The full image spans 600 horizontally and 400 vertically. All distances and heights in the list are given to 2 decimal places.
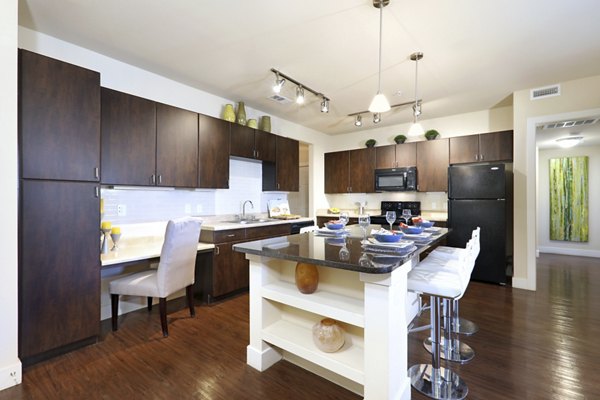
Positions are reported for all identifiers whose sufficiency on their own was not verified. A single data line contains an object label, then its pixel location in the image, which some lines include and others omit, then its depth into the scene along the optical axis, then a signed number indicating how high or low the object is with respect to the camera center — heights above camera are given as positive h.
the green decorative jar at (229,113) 3.62 +1.13
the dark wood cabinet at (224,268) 3.07 -0.78
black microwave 4.68 +0.35
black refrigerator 3.70 -0.18
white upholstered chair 2.35 -0.66
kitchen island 1.40 -0.63
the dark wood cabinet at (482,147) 3.92 +0.76
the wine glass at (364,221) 2.17 -0.17
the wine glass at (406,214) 2.65 -0.14
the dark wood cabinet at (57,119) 1.88 +0.59
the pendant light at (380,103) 2.19 +0.76
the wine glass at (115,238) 2.62 -0.36
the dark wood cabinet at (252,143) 3.62 +0.78
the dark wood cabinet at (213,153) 3.24 +0.57
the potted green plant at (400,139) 4.86 +1.07
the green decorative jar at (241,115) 3.77 +1.16
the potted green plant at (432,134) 4.55 +1.07
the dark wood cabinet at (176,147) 2.86 +0.57
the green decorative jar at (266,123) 4.16 +1.15
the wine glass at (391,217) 2.31 -0.15
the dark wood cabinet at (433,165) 4.40 +0.56
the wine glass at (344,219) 2.60 -0.18
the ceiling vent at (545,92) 3.39 +1.33
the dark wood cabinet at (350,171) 5.18 +0.55
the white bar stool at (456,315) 2.35 -1.10
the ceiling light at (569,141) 4.94 +1.07
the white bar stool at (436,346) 1.63 -0.93
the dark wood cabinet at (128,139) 2.48 +0.57
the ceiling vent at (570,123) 3.43 +0.98
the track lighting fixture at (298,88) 3.06 +1.38
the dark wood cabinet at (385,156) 4.90 +0.78
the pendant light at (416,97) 2.70 +1.29
